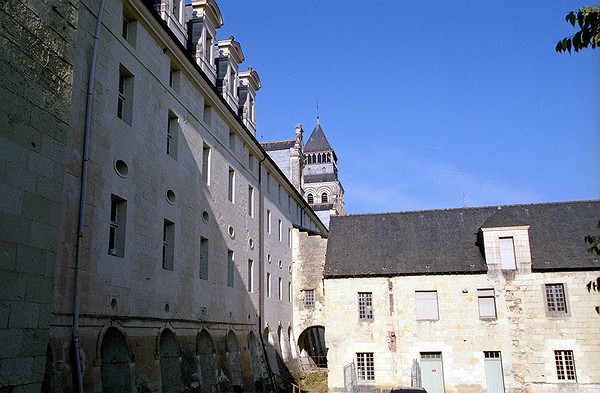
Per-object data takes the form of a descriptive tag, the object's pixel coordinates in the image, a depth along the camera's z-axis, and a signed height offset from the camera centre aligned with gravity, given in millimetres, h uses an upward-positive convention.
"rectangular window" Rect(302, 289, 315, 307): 30859 +1051
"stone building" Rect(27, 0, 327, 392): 10281 +2614
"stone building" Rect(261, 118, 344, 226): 67312 +19079
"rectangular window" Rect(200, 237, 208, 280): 17578 +1989
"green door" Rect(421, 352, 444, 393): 25547 -2900
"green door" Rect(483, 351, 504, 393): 24984 -2884
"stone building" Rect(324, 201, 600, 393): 24828 +236
